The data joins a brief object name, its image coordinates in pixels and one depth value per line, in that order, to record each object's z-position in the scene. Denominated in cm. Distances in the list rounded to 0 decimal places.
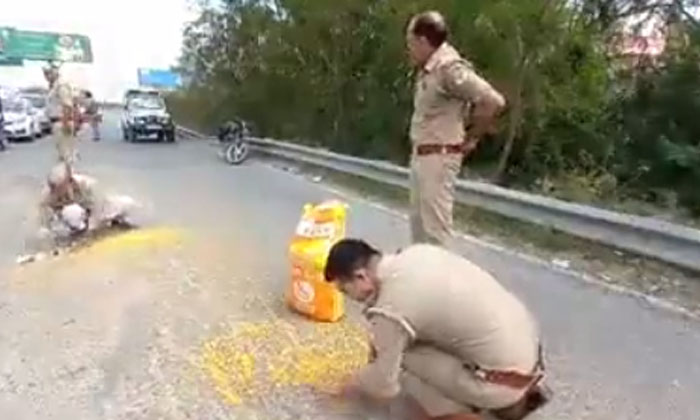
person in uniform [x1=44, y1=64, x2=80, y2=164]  1130
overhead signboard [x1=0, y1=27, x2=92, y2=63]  6350
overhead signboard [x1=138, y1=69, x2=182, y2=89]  5183
